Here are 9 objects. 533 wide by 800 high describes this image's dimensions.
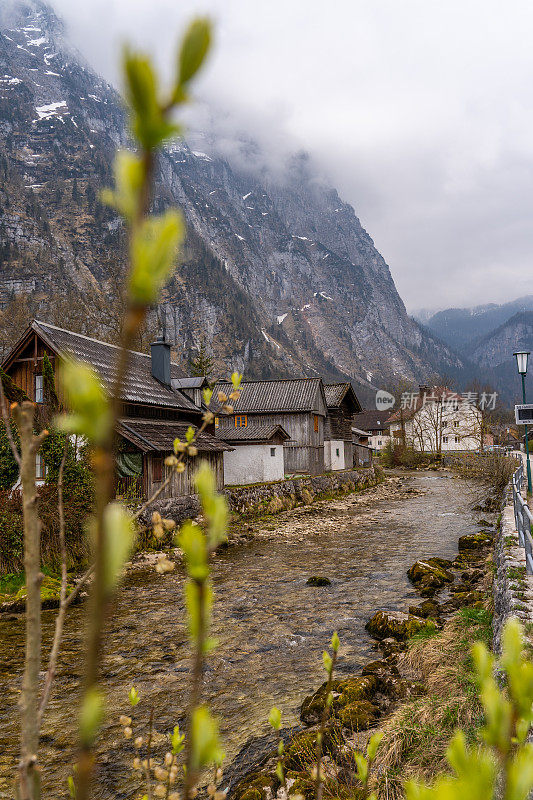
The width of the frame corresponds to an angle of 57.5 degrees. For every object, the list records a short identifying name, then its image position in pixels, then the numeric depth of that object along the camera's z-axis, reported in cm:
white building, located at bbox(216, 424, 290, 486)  3003
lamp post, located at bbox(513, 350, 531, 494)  1639
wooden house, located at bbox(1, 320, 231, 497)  1862
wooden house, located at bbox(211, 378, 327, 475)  3466
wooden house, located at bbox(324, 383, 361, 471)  4003
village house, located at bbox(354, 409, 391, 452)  8562
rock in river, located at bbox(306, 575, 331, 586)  1320
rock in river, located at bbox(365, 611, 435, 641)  915
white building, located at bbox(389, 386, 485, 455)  6103
